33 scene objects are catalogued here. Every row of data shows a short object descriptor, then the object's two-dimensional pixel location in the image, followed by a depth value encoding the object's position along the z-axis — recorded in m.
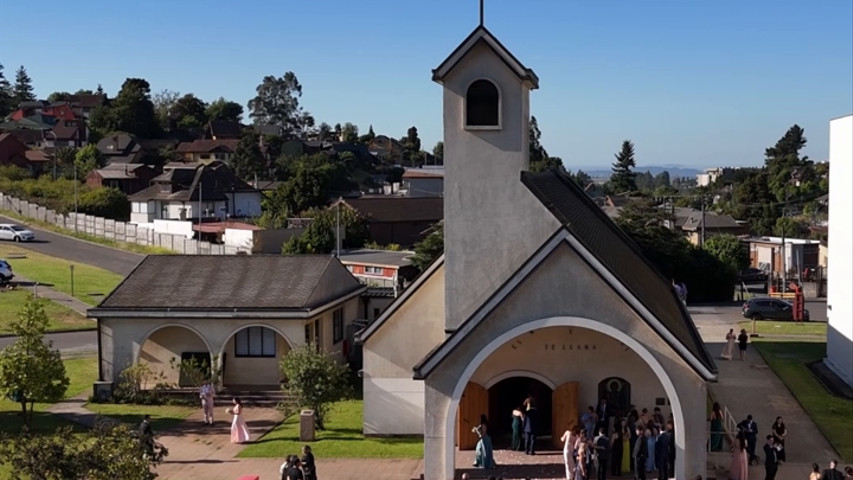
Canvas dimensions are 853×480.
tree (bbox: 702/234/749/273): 67.50
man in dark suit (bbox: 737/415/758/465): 23.02
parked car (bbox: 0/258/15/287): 53.42
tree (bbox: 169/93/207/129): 164.88
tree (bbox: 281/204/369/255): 69.38
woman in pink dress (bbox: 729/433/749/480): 22.02
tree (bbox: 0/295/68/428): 27.95
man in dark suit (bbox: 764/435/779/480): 21.83
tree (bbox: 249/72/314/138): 187.25
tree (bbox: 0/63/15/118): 176.75
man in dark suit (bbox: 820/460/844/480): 19.56
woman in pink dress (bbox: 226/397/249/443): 27.23
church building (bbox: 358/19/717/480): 21.86
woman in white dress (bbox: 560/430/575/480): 21.64
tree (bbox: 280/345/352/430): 27.66
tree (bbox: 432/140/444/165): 187.94
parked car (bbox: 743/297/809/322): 49.12
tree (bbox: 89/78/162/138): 142.12
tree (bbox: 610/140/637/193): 161.54
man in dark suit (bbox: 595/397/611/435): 23.69
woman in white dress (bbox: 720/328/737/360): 36.94
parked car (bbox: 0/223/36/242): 73.25
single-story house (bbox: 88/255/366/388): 33.53
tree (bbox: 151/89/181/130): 157.59
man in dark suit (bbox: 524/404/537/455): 23.97
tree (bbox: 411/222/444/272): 58.16
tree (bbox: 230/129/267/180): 125.06
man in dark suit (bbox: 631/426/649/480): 21.88
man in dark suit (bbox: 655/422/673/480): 21.59
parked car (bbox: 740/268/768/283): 72.71
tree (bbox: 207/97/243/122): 173.75
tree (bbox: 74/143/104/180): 116.18
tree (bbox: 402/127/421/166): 183.45
